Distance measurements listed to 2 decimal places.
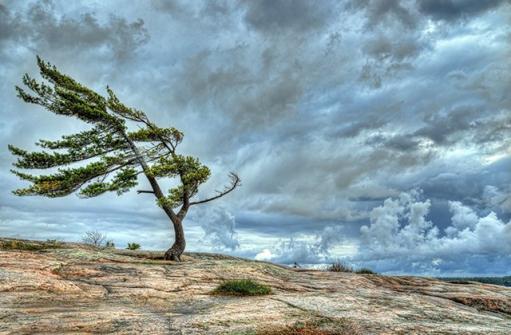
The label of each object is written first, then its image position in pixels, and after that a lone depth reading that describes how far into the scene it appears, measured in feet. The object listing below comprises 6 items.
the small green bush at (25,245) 74.19
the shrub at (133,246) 101.60
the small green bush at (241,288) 46.24
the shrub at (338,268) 92.79
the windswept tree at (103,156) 86.79
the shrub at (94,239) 128.69
